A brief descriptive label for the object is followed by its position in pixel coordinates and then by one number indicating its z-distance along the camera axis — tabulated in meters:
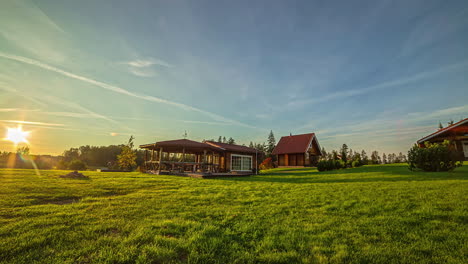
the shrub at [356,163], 22.41
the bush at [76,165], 23.78
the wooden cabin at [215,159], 17.36
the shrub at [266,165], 32.57
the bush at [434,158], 11.31
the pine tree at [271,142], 58.12
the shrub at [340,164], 20.50
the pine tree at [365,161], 25.15
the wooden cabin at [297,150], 29.97
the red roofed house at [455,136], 19.18
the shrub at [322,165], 19.53
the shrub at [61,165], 25.34
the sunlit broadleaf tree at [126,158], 32.38
